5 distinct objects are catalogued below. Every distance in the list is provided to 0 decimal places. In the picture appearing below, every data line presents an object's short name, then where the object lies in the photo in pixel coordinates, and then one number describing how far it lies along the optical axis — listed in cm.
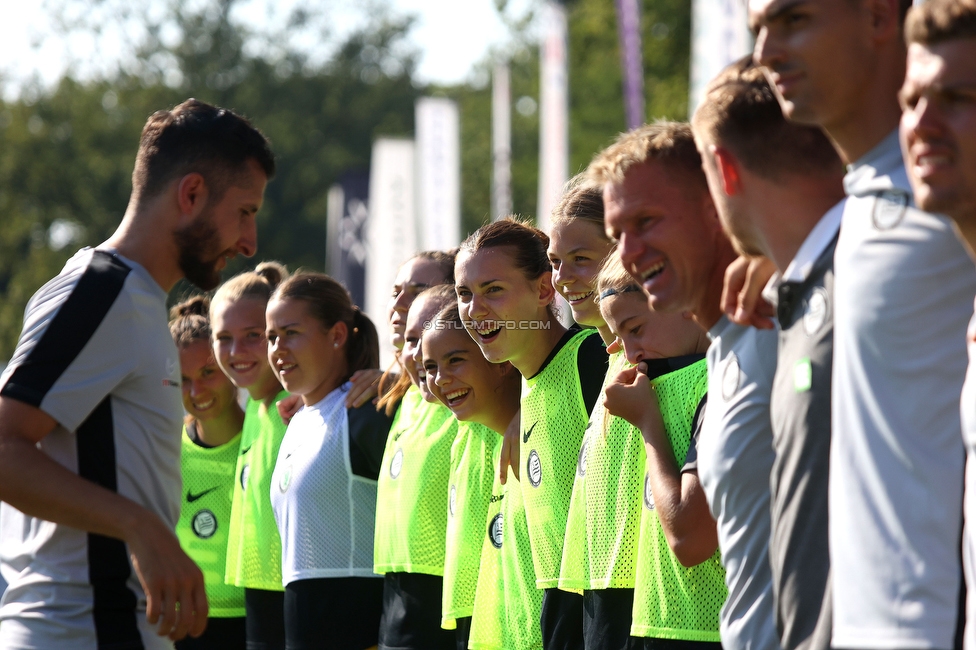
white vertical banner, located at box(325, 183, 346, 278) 2565
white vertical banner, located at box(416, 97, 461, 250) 2056
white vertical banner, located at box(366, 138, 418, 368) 2042
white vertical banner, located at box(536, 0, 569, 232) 1917
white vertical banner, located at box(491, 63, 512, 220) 3008
